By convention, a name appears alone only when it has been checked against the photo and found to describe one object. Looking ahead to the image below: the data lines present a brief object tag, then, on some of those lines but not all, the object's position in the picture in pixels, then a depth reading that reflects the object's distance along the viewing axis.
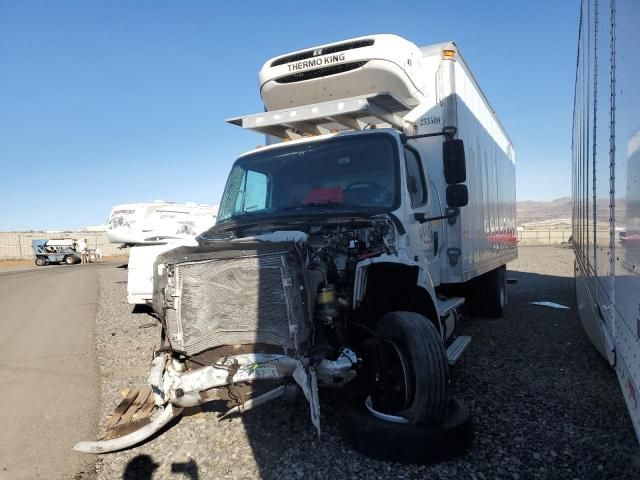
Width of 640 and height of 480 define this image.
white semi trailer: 2.35
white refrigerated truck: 3.49
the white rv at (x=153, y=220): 15.63
